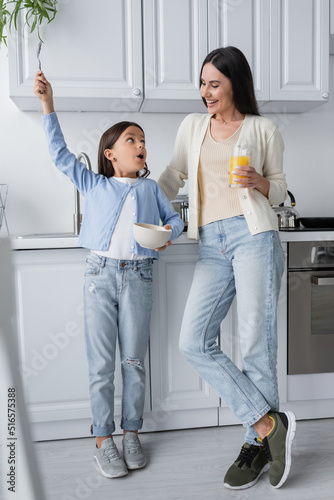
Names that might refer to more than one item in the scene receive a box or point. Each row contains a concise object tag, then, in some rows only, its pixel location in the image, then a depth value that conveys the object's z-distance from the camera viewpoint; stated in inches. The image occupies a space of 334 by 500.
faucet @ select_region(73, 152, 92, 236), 81.4
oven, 76.3
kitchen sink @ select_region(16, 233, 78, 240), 92.4
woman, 60.0
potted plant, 76.0
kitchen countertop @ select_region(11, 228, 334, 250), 69.7
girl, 63.0
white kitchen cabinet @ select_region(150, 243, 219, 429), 73.9
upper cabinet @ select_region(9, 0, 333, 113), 80.2
